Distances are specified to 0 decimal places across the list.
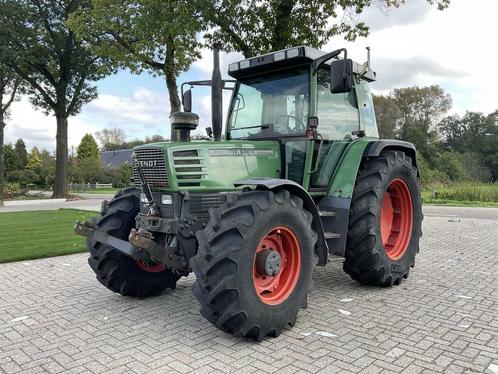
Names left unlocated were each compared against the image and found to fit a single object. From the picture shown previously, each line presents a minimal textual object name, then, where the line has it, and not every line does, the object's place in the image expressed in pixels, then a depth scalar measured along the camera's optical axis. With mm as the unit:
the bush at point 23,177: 36375
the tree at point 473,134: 53406
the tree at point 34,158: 46541
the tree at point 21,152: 44997
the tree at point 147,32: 10781
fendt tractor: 3488
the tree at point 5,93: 24828
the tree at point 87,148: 57844
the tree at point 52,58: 21797
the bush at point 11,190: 25928
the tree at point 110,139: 76500
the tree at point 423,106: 56844
